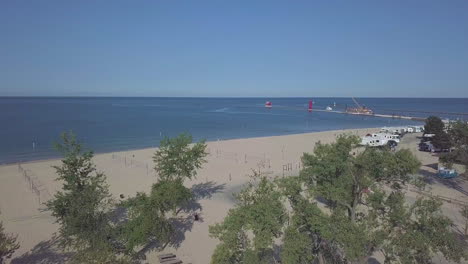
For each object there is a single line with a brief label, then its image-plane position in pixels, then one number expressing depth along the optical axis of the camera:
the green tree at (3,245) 12.96
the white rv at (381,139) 49.86
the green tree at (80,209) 14.78
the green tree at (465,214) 17.44
